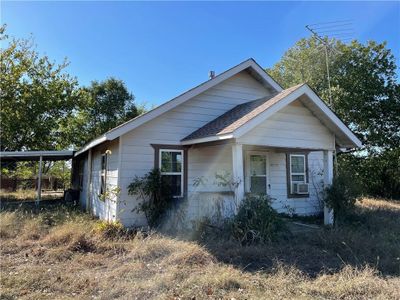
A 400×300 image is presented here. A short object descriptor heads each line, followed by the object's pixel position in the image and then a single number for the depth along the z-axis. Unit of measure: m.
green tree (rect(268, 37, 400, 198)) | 21.00
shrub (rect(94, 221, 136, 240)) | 8.05
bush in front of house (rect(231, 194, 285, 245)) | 7.26
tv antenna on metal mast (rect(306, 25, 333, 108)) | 13.91
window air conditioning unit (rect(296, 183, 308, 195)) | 11.96
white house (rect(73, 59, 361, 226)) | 8.80
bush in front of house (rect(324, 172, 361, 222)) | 9.45
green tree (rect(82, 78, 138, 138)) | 26.47
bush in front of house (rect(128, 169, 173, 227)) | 9.02
